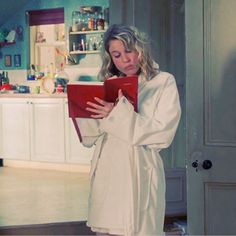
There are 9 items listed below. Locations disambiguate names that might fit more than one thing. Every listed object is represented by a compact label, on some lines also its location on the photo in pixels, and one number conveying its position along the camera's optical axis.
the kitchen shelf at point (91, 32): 7.21
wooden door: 2.78
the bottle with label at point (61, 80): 7.29
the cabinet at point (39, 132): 7.00
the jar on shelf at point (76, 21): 7.38
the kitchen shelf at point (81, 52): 7.34
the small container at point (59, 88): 7.26
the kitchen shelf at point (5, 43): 7.91
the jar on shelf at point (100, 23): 7.18
